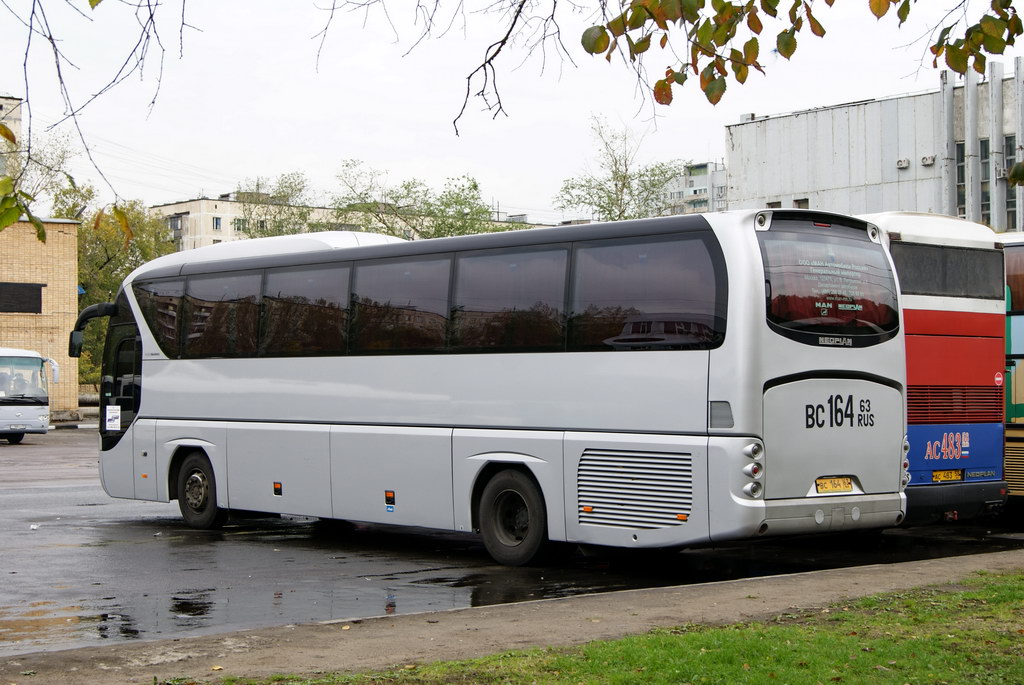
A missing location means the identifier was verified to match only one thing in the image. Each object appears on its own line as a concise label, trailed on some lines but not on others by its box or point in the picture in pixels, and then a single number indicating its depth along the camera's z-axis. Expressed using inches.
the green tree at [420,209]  2854.3
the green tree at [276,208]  3233.3
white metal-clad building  1897.1
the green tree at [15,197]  233.8
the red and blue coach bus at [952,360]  587.8
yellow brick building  2149.4
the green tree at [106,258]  3190.9
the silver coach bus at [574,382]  471.2
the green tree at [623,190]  2253.9
